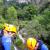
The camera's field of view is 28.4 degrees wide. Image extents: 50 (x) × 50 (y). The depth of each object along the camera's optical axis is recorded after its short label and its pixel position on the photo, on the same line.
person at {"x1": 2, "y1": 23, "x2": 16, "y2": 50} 1.04
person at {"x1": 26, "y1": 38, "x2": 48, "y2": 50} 1.06
